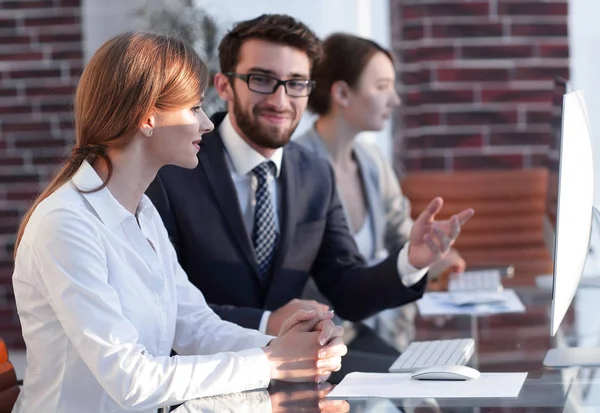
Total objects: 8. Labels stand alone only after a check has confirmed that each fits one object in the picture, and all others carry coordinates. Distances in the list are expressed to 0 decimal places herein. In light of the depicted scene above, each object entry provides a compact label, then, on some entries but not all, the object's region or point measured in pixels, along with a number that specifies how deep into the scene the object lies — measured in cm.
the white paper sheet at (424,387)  278
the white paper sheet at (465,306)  361
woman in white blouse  273
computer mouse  288
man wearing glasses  351
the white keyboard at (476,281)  388
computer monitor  275
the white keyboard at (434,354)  301
